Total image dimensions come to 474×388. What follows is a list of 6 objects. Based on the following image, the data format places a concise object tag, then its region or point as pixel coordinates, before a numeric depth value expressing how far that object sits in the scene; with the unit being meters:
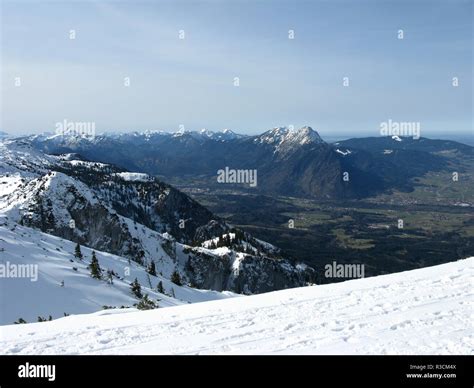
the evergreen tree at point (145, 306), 23.48
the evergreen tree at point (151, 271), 59.51
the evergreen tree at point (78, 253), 47.94
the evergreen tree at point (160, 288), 46.08
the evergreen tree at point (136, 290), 35.76
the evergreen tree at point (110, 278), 37.55
